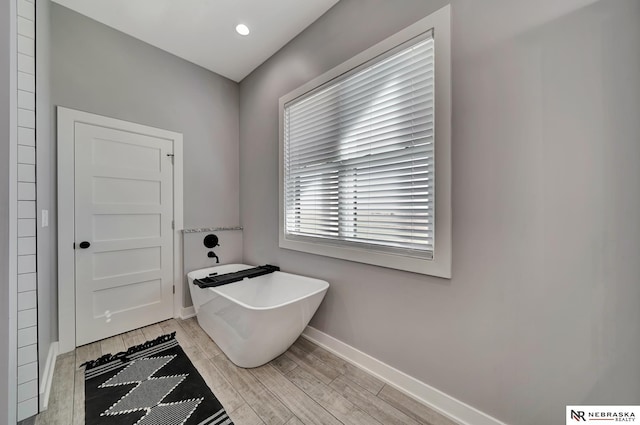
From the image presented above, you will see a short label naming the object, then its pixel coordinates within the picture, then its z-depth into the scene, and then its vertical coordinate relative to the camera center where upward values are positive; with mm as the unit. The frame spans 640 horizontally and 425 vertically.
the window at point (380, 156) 1416 +424
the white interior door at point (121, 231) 2098 -194
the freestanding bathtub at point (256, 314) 1604 -804
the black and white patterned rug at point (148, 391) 1364 -1205
